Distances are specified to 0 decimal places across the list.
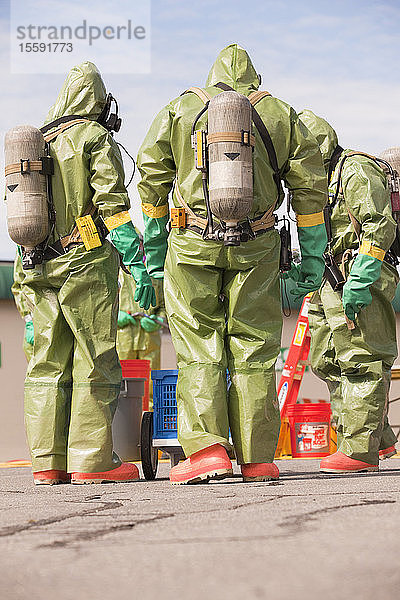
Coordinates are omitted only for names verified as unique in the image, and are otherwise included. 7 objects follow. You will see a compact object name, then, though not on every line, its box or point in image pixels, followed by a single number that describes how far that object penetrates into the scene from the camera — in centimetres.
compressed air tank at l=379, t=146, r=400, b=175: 1107
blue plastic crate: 983
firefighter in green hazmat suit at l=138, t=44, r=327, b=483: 787
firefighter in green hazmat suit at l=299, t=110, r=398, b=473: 977
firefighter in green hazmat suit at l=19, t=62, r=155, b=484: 900
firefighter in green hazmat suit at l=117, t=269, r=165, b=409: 1883
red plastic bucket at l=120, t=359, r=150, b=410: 1140
